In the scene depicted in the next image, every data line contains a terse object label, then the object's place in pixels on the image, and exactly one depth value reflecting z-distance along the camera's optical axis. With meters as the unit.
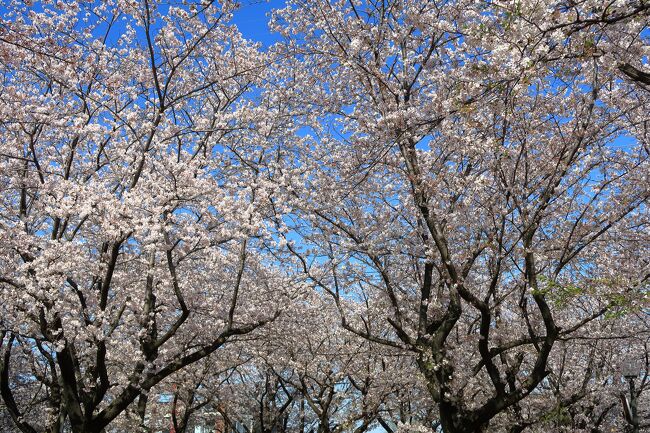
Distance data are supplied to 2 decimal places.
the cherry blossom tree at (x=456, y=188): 9.00
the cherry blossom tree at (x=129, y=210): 9.95
